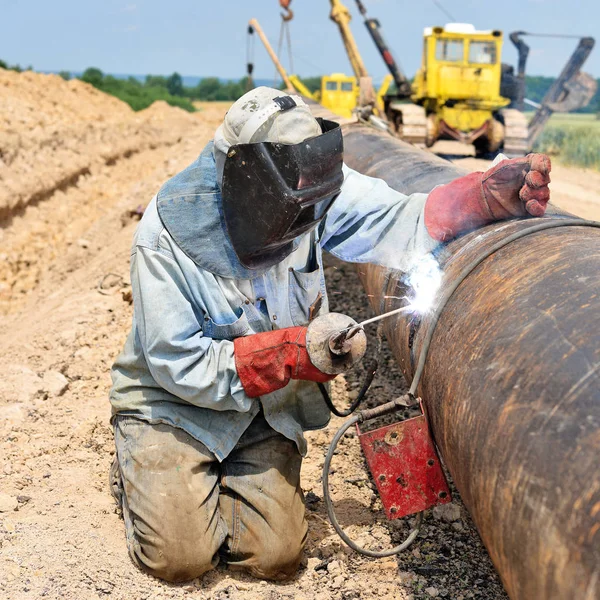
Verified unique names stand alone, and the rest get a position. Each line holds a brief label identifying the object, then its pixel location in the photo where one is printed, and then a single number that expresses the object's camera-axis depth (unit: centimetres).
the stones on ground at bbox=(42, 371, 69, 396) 409
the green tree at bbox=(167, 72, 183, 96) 4748
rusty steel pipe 157
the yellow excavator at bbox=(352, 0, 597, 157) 1207
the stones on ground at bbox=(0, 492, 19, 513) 299
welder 243
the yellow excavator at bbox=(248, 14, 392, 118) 1366
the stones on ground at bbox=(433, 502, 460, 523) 299
